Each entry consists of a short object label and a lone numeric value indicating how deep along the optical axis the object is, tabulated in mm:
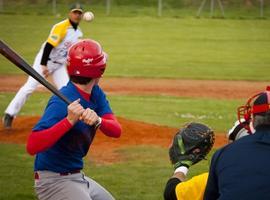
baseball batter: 10109
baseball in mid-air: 25377
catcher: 8852
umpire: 7695
